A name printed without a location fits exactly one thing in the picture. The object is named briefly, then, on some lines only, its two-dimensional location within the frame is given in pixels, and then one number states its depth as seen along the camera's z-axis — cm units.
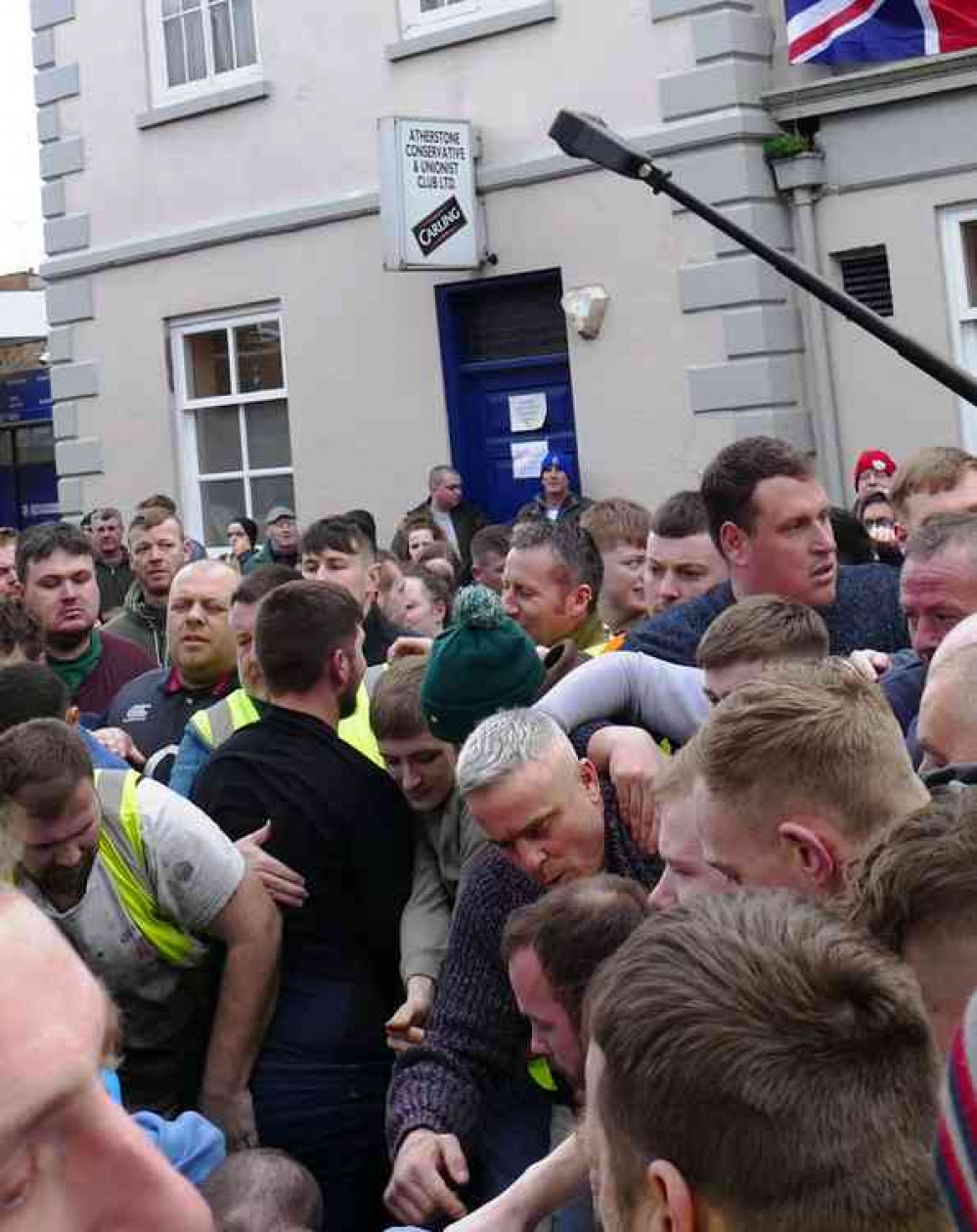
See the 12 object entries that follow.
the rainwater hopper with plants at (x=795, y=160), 1198
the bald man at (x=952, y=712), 311
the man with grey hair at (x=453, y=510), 1318
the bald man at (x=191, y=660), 648
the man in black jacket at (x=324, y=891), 448
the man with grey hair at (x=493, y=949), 375
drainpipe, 1203
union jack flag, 1134
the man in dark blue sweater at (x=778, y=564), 479
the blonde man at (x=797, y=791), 269
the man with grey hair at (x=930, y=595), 414
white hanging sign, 1287
